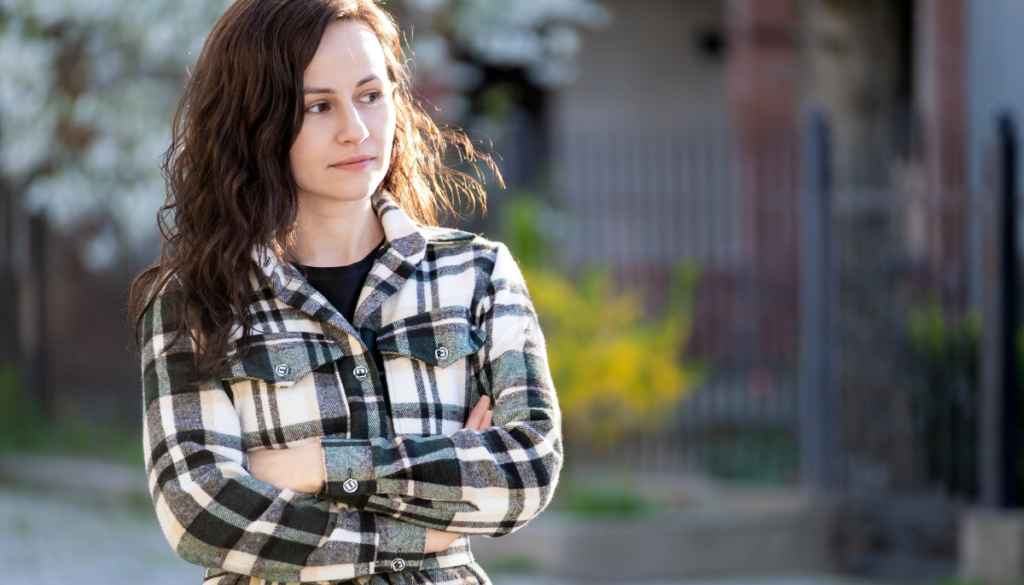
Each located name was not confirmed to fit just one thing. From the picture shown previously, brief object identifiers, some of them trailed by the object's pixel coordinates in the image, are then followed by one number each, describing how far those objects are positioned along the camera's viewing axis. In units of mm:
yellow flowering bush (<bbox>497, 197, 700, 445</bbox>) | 14750
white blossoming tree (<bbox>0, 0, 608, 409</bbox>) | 16844
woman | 4309
